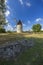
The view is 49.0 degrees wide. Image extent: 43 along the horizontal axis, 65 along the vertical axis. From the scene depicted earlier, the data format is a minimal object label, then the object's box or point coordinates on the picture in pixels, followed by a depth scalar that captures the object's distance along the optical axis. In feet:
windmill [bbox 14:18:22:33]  58.40
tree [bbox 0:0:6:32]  31.61
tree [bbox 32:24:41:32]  64.92
